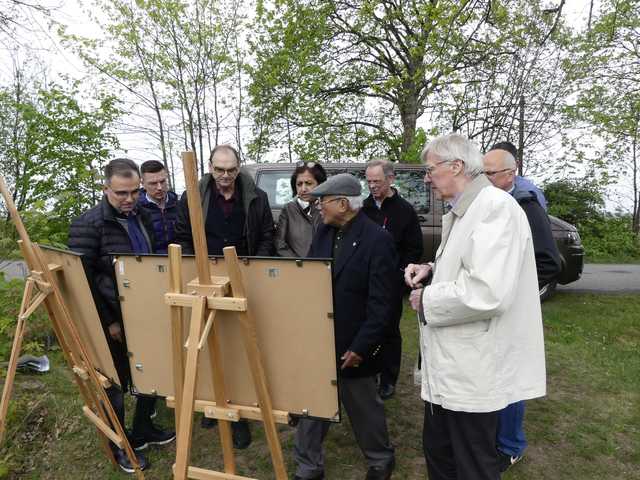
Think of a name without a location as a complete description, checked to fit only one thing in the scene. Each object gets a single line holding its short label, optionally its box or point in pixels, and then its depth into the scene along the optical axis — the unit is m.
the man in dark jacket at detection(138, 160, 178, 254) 3.59
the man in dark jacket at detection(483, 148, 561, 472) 2.32
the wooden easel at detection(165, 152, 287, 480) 1.66
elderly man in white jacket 1.53
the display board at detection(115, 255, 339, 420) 1.75
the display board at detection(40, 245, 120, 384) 2.17
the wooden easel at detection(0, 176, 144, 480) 2.15
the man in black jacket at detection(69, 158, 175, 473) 2.50
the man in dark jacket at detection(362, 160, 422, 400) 3.49
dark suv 6.12
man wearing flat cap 2.15
